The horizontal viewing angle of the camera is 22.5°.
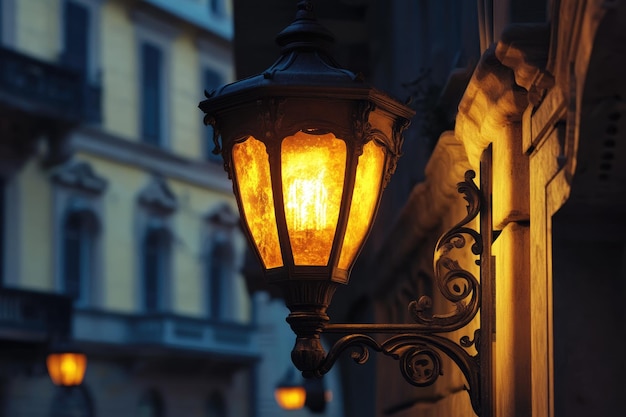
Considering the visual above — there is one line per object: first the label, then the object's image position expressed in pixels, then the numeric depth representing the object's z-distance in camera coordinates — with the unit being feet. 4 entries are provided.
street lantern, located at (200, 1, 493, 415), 14.11
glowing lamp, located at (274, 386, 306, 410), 81.53
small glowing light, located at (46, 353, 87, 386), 60.44
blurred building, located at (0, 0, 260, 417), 93.66
